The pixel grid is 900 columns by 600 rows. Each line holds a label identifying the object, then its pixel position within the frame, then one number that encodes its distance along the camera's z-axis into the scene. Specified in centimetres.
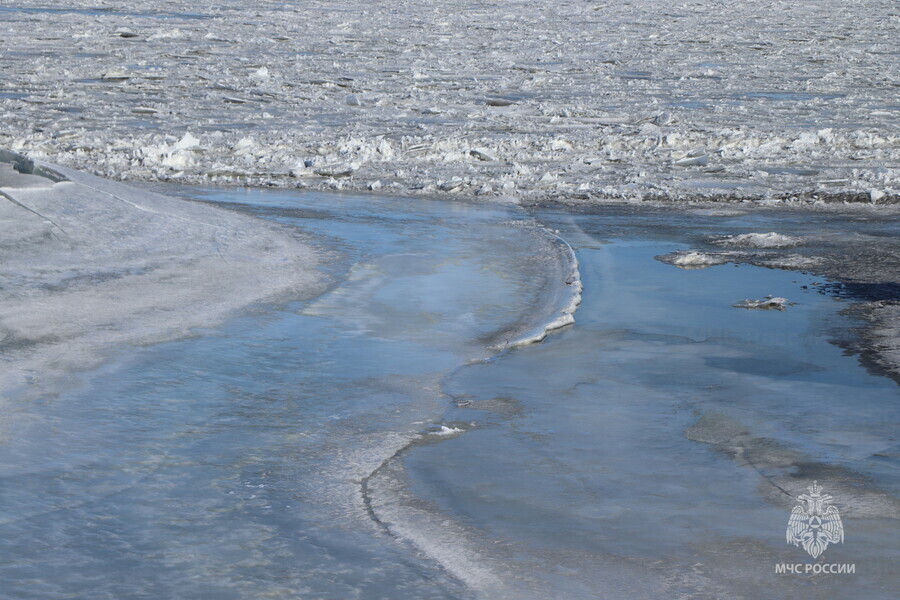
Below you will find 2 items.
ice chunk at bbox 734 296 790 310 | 1271
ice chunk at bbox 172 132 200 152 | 2375
